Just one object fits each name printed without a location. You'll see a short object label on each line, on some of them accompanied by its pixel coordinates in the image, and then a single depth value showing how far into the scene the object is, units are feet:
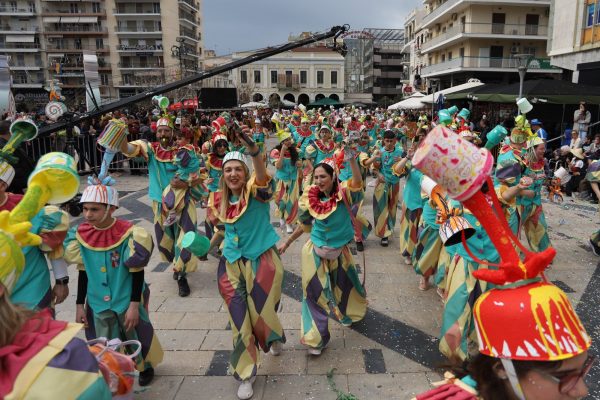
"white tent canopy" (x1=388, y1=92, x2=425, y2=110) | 82.53
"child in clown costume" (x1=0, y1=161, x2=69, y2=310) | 10.16
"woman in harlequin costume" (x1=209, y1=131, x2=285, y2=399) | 11.71
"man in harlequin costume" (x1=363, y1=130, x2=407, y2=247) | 24.09
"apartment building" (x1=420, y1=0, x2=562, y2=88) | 110.11
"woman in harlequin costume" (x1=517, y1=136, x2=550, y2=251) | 19.16
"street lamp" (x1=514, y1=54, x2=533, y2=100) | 40.60
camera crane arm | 18.76
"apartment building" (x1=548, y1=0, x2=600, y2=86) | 55.98
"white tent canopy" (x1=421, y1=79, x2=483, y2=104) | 73.51
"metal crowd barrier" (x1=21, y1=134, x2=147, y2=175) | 36.01
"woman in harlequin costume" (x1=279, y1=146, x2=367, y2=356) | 13.21
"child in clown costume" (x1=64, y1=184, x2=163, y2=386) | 10.55
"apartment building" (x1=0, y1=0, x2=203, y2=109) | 193.88
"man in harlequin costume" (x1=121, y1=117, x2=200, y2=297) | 18.86
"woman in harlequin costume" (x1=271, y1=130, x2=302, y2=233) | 27.61
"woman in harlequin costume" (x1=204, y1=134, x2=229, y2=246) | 24.40
